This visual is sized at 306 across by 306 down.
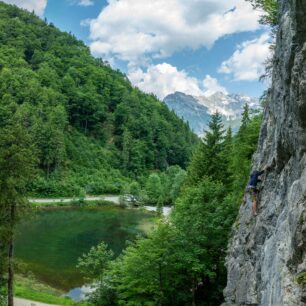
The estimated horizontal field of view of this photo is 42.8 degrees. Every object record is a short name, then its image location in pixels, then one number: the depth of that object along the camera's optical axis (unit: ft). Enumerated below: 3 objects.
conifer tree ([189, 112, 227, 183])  121.49
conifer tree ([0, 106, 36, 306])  75.41
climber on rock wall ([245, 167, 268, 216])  52.54
